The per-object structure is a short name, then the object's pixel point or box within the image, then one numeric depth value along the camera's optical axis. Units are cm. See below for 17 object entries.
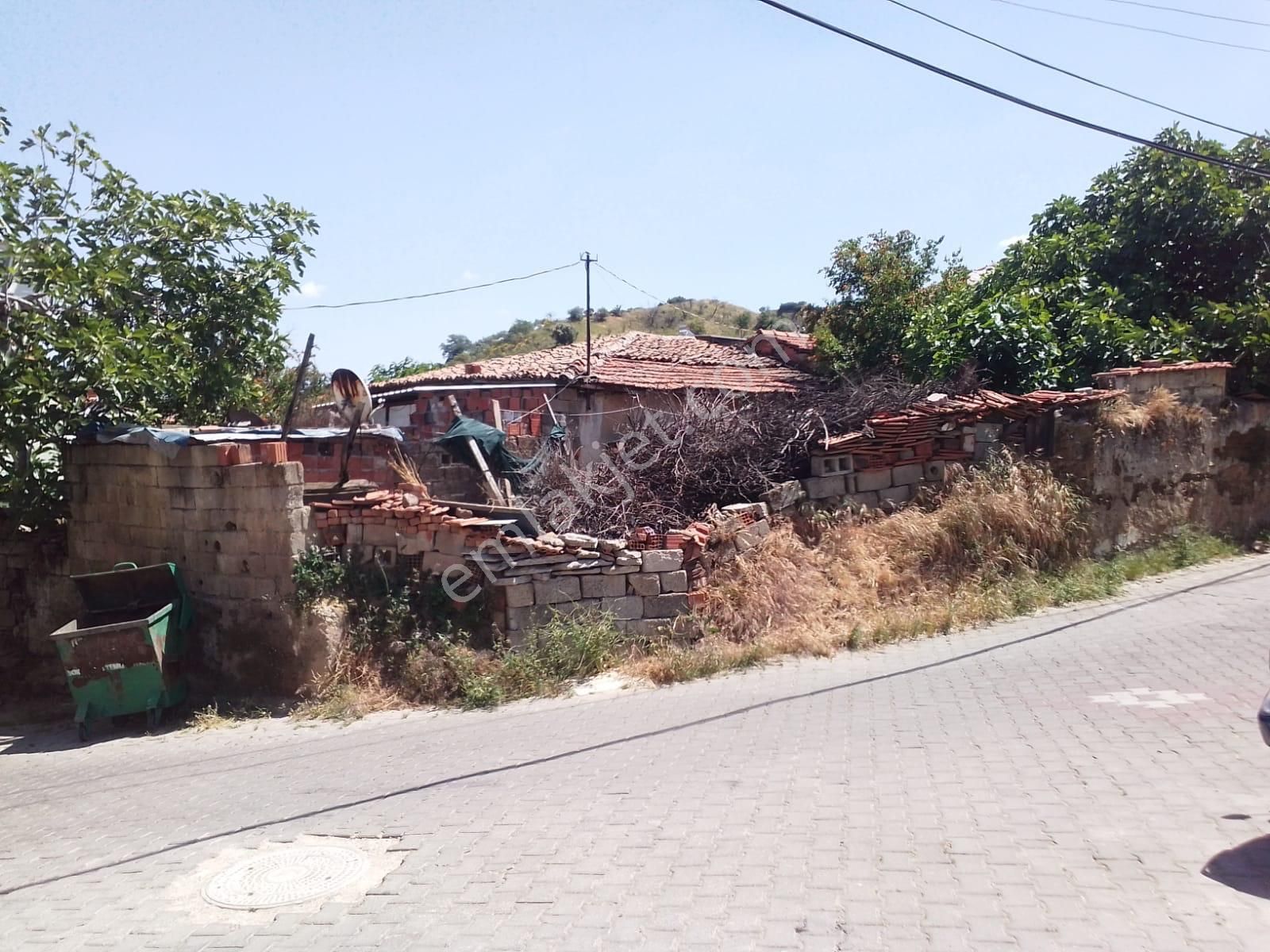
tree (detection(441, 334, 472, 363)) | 5205
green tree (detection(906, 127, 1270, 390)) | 1384
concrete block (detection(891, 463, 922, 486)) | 1163
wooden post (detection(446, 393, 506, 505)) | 1103
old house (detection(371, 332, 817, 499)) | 1317
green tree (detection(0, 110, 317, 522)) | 1011
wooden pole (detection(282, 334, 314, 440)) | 1037
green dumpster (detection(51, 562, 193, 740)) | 888
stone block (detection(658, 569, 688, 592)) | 960
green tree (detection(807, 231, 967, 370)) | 1533
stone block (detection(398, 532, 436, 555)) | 950
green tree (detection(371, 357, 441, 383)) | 2461
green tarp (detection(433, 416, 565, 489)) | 1190
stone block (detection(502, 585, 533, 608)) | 923
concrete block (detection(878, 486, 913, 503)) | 1154
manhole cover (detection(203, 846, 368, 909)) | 493
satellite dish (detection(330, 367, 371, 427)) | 1028
